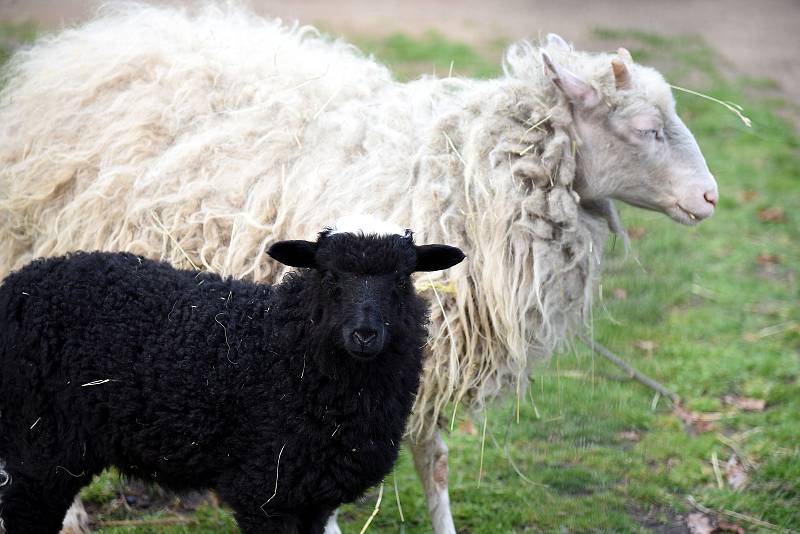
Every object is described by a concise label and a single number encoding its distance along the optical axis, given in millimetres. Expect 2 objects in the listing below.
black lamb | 7270
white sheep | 9664
